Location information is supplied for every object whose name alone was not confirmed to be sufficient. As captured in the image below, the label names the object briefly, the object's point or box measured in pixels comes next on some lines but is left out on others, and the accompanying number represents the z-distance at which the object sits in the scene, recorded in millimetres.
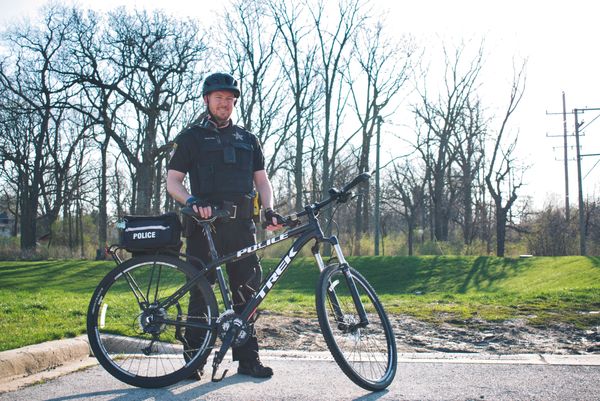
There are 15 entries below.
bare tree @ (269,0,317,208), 34469
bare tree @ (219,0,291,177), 34656
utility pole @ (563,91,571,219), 34175
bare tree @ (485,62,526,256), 31795
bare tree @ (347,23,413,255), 35844
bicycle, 4062
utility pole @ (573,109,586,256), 27708
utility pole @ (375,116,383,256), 27897
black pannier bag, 4180
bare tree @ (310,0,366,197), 34062
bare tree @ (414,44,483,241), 37125
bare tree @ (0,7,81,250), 33594
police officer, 4406
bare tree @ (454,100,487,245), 36438
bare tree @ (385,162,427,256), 45294
